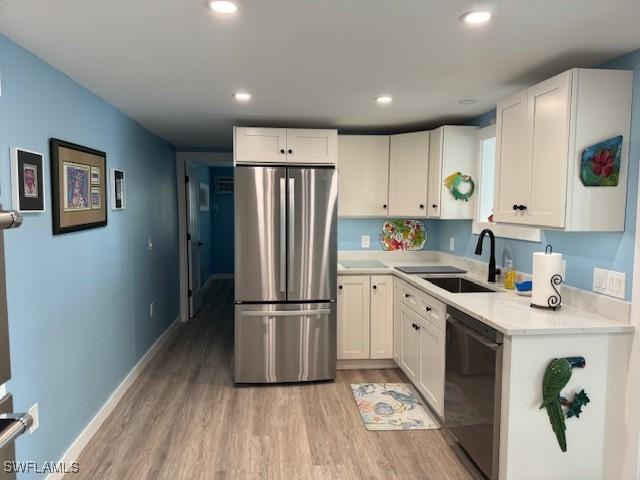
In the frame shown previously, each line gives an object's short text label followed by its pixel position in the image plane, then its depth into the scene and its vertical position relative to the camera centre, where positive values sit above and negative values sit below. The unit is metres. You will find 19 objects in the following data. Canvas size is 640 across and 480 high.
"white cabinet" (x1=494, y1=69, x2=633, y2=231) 2.02 +0.38
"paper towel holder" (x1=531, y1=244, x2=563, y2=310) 2.23 -0.44
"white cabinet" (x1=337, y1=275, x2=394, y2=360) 3.69 -0.92
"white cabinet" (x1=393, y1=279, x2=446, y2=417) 2.73 -0.93
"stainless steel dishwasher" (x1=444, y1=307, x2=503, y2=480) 2.06 -0.94
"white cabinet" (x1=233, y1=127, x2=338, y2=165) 3.50 +0.57
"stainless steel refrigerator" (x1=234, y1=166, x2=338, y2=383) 3.36 -0.48
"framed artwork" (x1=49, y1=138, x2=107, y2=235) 2.24 +0.14
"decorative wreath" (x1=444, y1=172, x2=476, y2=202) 3.54 +0.26
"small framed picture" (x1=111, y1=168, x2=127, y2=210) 3.07 +0.15
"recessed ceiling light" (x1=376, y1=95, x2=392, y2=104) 2.81 +0.79
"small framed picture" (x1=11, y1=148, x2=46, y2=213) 1.87 +0.13
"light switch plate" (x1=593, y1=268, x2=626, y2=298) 2.05 -0.34
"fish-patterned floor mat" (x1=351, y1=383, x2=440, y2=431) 2.86 -1.44
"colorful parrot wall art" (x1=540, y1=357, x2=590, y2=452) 1.95 -0.86
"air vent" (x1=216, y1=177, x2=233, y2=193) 7.92 +0.52
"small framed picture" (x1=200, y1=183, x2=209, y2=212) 6.96 +0.25
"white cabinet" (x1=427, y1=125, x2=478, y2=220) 3.52 +0.43
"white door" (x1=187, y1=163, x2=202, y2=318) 5.26 -0.34
